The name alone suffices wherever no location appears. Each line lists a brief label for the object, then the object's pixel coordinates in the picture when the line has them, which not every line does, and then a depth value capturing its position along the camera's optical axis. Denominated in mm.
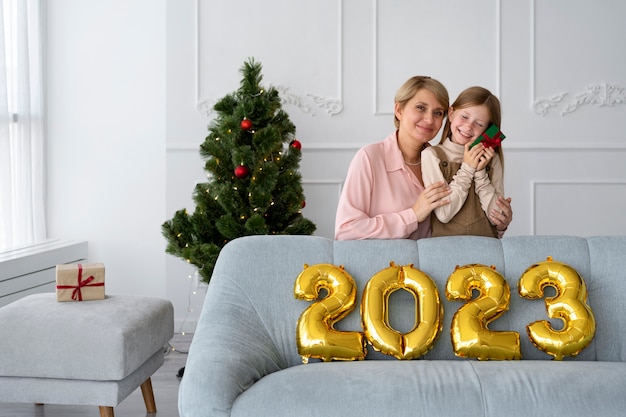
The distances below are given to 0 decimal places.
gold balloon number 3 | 2170
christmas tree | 3623
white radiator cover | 3678
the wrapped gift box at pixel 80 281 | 2705
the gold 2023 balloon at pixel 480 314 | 2174
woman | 2512
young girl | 2461
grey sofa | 1831
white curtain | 4285
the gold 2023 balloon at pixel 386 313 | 2182
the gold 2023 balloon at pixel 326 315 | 2178
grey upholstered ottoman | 2443
